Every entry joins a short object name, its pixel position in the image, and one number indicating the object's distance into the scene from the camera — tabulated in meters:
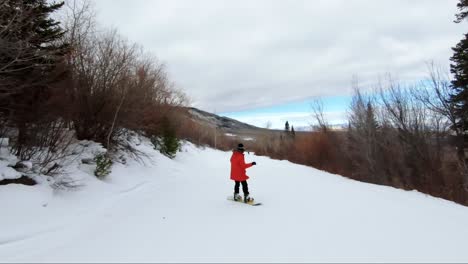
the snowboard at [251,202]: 9.00
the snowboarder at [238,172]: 9.34
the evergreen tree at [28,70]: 7.21
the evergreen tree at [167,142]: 22.92
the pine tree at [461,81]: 18.84
